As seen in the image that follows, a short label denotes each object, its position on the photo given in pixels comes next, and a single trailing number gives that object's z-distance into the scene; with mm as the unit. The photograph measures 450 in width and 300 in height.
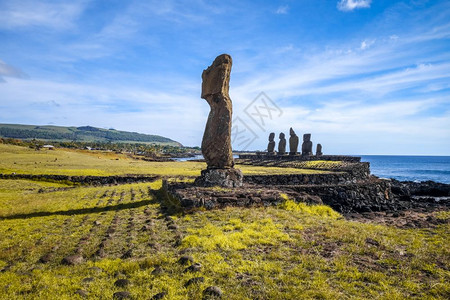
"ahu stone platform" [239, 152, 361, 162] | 35625
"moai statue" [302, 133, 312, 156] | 38750
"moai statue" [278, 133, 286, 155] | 44600
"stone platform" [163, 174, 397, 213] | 10930
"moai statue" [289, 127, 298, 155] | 40156
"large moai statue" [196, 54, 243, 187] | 13984
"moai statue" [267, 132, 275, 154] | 48406
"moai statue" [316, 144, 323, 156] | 42250
